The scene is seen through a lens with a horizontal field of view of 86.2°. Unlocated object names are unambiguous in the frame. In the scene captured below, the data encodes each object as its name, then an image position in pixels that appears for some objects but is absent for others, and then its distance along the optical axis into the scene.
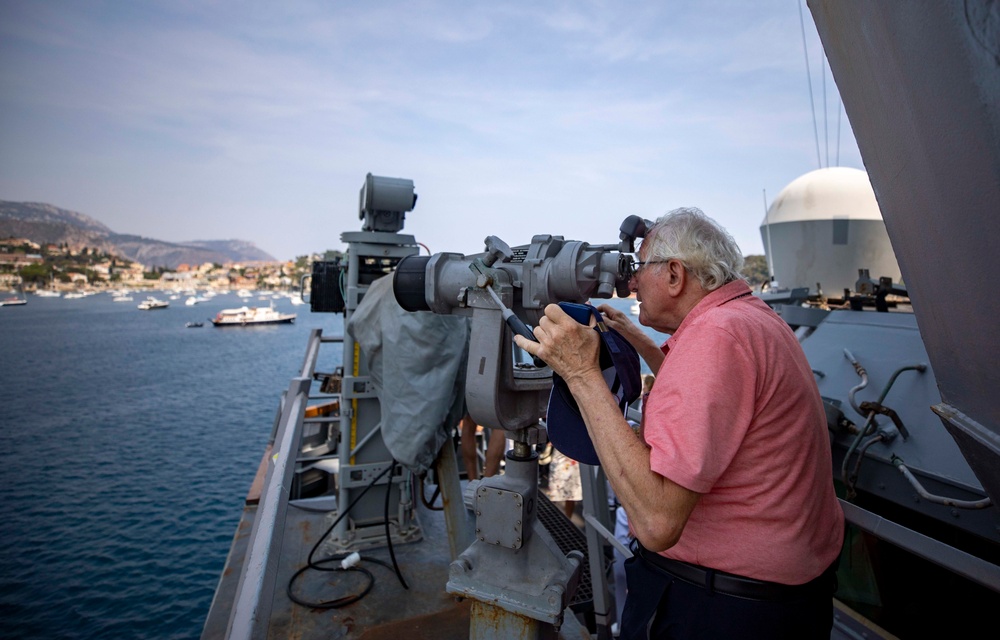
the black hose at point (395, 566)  4.09
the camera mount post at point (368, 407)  4.61
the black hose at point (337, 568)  3.89
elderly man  1.28
